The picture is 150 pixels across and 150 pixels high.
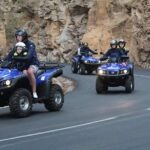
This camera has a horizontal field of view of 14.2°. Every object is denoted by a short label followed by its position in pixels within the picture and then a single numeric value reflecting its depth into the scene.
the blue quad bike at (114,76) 22.14
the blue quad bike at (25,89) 14.16
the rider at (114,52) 22.95
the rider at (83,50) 37.68
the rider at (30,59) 14.64
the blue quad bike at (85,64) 36.51
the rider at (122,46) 22.97
